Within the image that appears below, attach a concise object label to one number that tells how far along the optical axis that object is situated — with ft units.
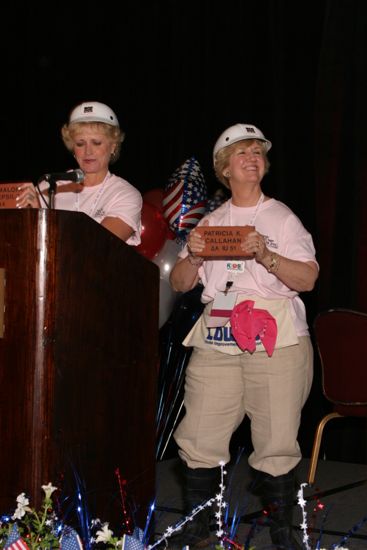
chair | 12.63
